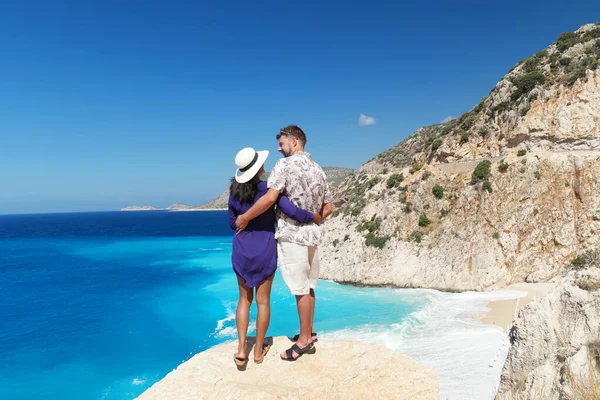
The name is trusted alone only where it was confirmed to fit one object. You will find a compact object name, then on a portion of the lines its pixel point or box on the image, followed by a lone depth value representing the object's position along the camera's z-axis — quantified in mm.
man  3607
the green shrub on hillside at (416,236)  25750
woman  3684
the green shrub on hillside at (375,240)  27078
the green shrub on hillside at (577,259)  20047
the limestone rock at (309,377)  3346
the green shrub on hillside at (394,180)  29750
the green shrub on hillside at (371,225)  28297
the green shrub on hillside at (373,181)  31727
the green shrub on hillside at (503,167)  24359
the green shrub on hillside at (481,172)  24828
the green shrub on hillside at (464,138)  30219
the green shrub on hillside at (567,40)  29308
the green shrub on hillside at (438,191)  26438
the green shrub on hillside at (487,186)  24234
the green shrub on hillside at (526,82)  27078
